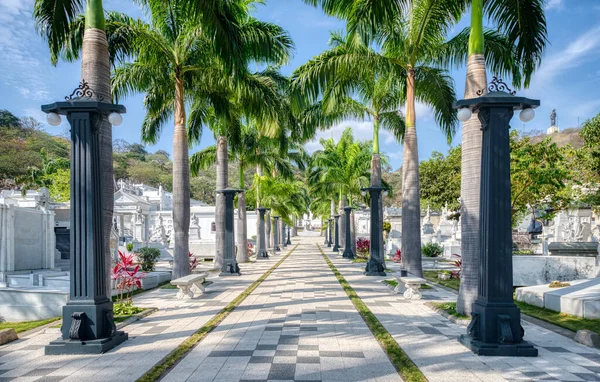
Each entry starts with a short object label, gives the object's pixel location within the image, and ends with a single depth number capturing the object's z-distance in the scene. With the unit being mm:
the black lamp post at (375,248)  17094
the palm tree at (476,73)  8570
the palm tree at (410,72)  12781
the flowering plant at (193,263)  17859
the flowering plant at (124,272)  10559
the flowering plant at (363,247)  29511
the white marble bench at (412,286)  11195
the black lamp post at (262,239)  27906
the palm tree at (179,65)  12727
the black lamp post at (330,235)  43200
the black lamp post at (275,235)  36969
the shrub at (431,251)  23688
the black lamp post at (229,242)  17766
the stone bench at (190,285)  11141
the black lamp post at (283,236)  46956
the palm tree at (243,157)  22406
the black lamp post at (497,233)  6223
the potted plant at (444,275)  16202
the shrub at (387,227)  41088
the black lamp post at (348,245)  25536
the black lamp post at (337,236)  34525
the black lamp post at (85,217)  6473
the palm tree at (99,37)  8305
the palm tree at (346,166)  27812
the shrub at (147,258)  17719
